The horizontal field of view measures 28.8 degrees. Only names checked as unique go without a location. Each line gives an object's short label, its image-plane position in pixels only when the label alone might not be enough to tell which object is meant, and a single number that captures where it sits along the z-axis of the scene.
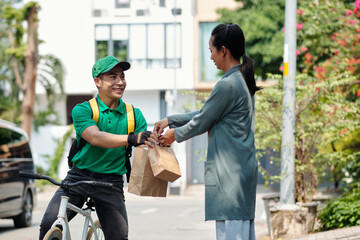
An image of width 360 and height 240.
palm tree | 27.61
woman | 4.35
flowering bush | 10.92
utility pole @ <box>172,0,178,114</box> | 28.66
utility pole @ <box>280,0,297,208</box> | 10.15
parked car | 12.34
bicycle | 4.58
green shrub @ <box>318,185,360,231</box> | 10.07
